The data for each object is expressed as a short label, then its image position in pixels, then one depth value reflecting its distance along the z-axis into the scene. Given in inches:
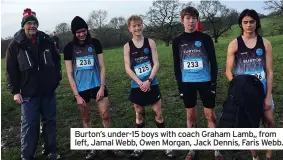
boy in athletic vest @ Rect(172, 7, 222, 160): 186.7
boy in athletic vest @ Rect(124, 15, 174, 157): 196.7
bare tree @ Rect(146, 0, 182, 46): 2322.8
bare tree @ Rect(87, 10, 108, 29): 2242.5
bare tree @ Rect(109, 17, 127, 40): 1776.3
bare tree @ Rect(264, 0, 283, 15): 1917.9
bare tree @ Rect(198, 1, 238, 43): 2534.4
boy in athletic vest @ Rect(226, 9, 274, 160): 167.3
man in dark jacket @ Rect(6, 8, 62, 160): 194.2
